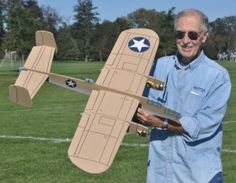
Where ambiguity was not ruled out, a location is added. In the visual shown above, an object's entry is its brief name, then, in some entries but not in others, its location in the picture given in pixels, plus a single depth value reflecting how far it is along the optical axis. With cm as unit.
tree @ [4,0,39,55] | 4766
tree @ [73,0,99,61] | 11119
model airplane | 351
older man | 366
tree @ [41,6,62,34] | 10862
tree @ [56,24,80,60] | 10084
